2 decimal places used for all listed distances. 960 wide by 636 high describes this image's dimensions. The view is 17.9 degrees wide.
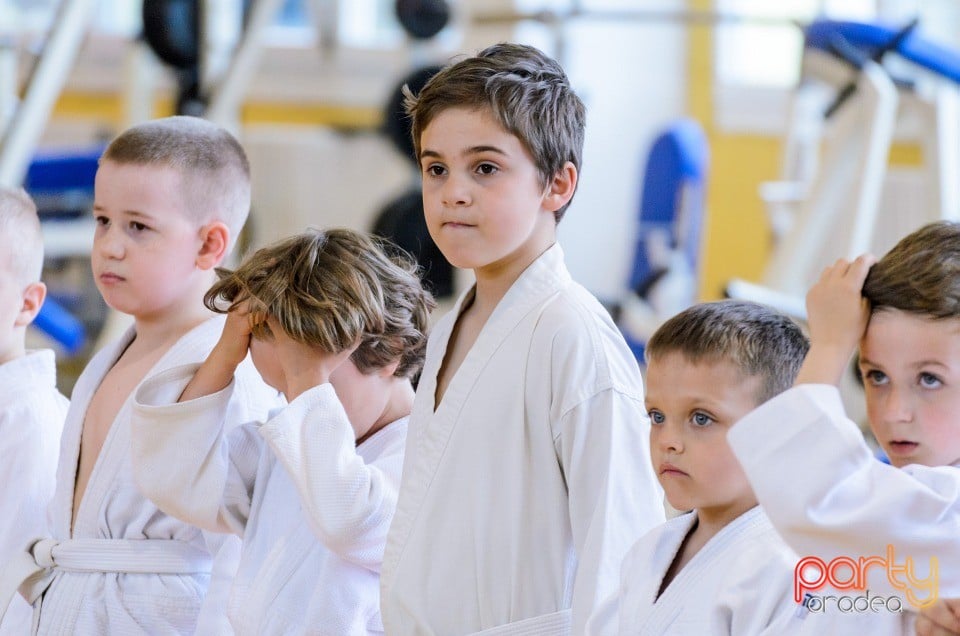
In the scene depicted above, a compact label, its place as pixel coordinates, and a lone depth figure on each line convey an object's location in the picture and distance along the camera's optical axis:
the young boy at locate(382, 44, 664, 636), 3.28
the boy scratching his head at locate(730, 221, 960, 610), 3.03
